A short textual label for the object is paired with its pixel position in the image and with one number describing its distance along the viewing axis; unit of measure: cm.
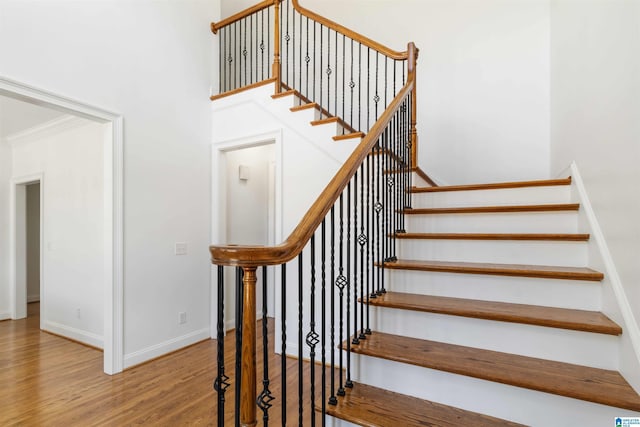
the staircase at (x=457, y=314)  114
